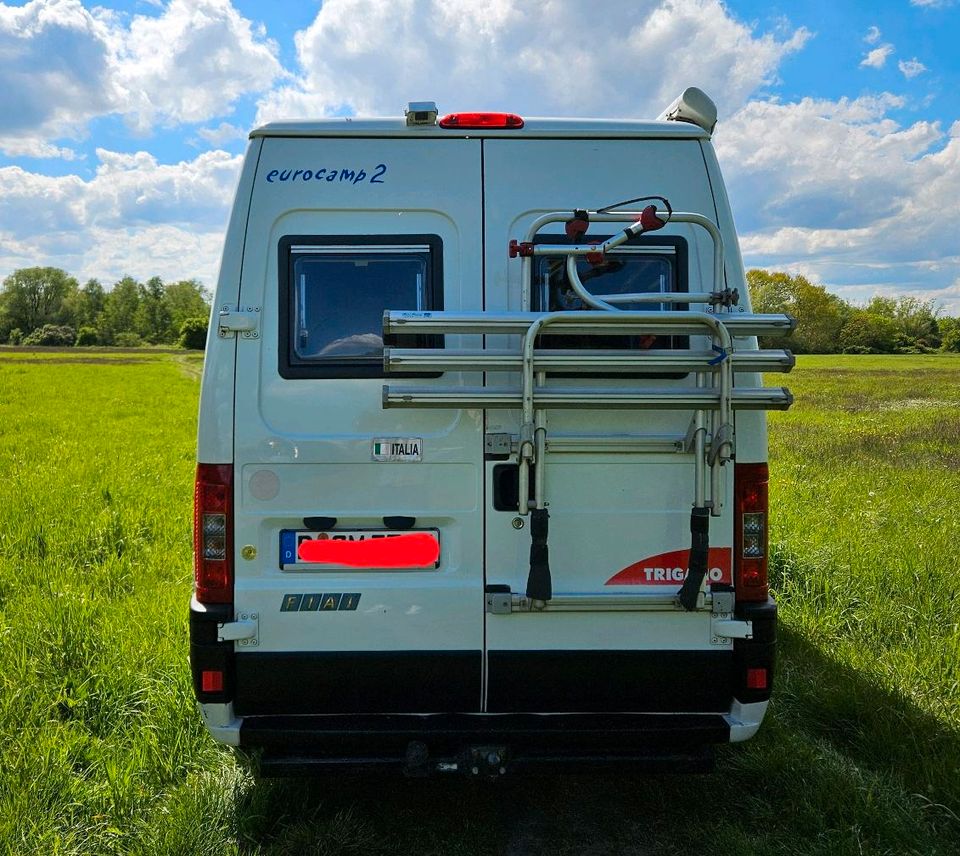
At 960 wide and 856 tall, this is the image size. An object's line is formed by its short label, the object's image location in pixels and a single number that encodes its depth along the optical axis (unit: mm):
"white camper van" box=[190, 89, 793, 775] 3061
